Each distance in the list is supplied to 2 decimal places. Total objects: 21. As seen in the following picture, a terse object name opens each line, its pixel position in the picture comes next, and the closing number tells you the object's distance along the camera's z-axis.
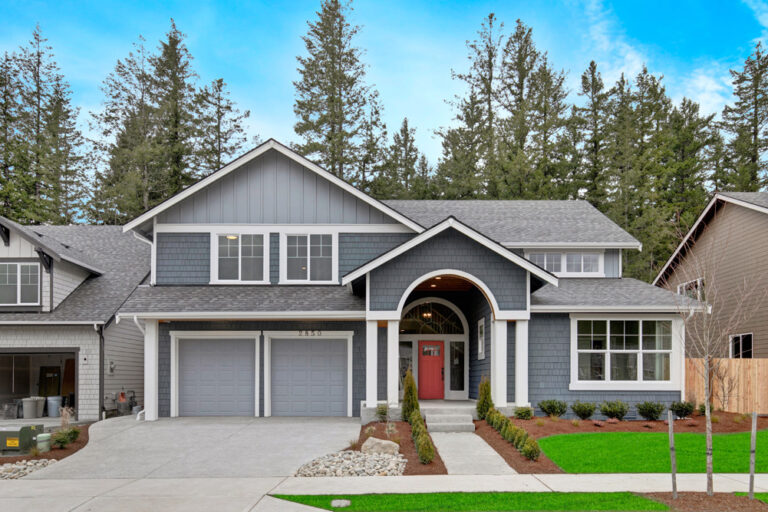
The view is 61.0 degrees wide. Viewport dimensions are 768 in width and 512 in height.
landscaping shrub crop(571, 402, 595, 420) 15.80
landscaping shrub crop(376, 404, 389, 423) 15.55
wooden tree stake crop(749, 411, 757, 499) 8.77
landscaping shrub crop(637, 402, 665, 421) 15.91
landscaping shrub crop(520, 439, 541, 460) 11.73
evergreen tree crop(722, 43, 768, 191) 37.06
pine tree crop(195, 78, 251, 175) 34.91
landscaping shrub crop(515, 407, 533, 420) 15.52
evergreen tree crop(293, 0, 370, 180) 33.97
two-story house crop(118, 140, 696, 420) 15.97
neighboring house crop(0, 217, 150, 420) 18.14
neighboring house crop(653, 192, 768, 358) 20.72
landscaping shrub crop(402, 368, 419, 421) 15.30
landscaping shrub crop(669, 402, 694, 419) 15.91
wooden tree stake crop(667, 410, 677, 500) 8.74
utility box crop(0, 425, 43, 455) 13.05
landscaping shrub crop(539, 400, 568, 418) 15.79
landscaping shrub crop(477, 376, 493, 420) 15.57
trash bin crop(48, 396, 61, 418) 18.62
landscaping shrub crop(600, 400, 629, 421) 15.89
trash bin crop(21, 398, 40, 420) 18.33
